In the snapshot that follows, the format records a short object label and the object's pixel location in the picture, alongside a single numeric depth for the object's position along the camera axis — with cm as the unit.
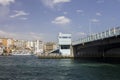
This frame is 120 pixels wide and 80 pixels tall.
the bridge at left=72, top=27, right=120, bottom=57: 2656
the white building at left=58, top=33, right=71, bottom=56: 5149
